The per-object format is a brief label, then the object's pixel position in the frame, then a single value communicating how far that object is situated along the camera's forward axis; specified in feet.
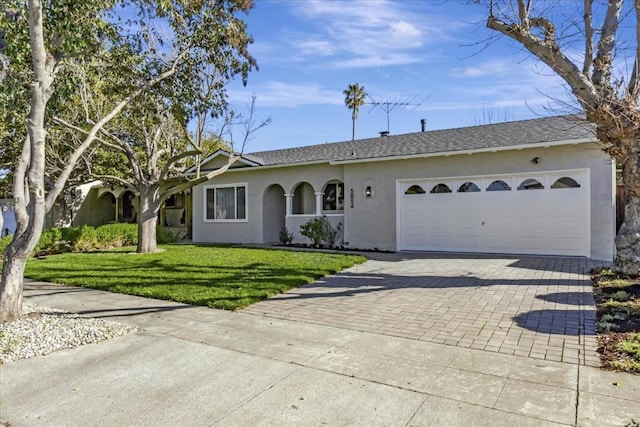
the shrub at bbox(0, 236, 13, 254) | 44.53
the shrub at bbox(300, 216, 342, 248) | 50.98
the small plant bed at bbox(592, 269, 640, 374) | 13.67
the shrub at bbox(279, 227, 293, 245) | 55.72
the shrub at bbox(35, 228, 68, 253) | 48.83
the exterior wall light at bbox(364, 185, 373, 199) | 48.80
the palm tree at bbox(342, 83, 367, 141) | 136.15
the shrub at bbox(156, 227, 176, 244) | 61.26
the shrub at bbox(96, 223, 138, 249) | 54.90
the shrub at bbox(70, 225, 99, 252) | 51.83
